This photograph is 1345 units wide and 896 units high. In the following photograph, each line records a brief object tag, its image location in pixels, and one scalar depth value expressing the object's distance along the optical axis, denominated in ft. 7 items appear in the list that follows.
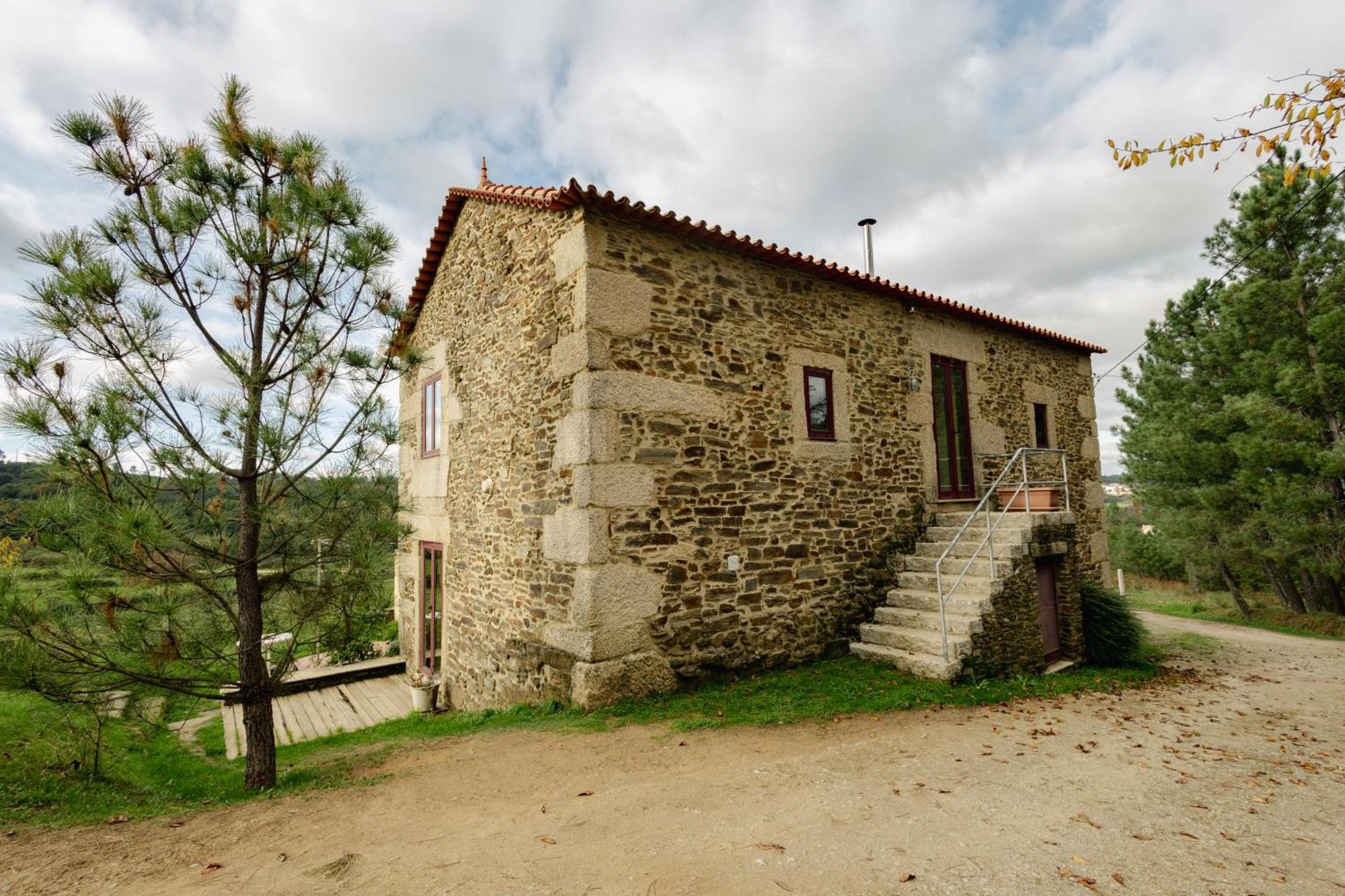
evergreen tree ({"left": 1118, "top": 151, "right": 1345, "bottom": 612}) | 37.60
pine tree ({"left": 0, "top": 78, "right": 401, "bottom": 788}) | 12.57
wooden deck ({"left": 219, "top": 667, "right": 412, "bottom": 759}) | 24.93
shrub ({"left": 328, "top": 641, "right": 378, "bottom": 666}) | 31.43
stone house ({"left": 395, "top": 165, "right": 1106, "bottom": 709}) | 19.53
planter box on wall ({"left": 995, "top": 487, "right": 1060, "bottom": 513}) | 26.12
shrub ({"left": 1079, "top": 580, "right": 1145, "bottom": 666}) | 26.71
